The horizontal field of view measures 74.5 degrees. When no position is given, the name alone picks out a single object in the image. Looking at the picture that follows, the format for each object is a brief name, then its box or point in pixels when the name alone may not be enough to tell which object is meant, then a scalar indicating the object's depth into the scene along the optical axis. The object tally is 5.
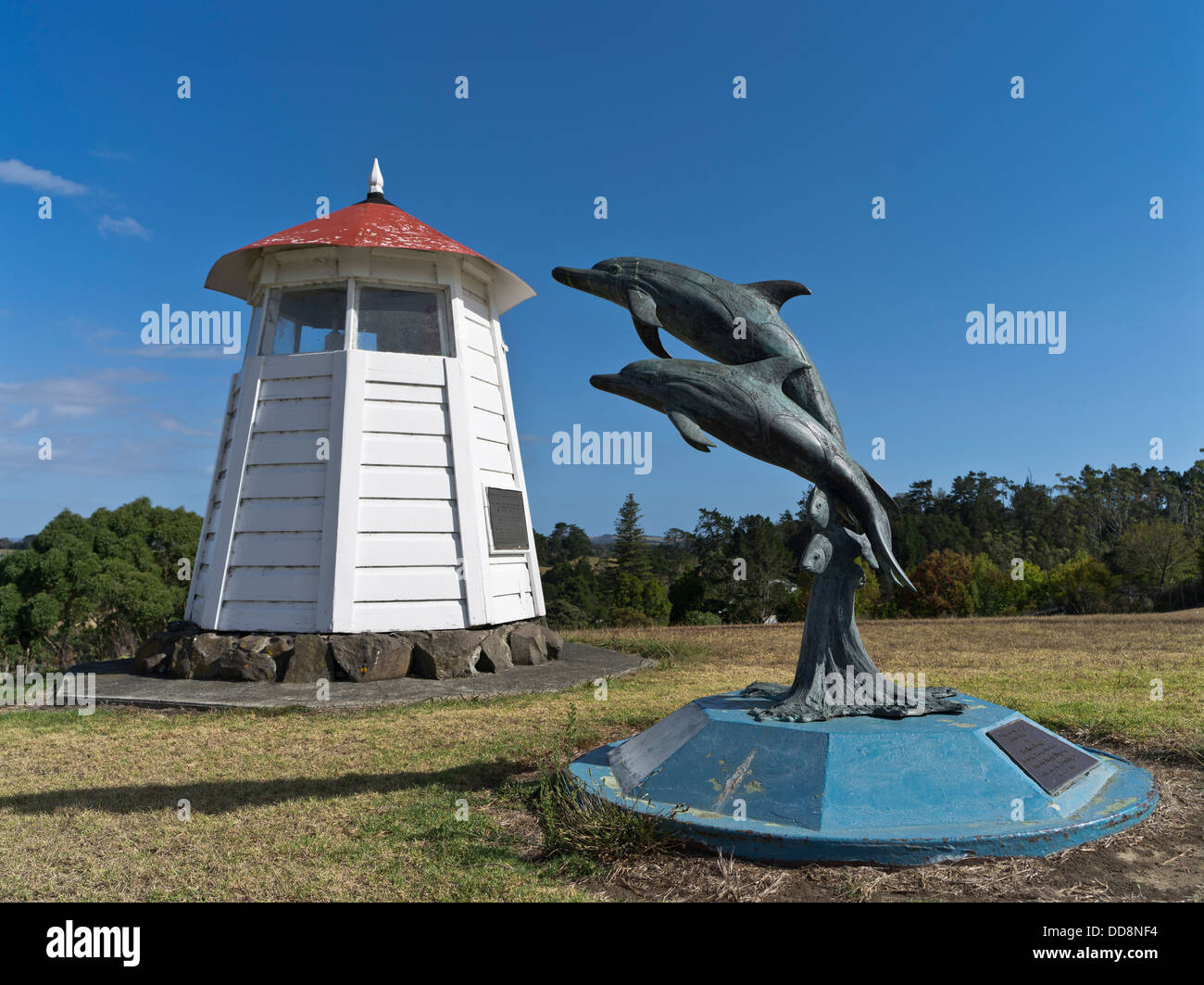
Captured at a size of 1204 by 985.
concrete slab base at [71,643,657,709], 9.98
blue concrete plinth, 4.69
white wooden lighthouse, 11.32
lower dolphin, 5.97
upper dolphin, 6.40
